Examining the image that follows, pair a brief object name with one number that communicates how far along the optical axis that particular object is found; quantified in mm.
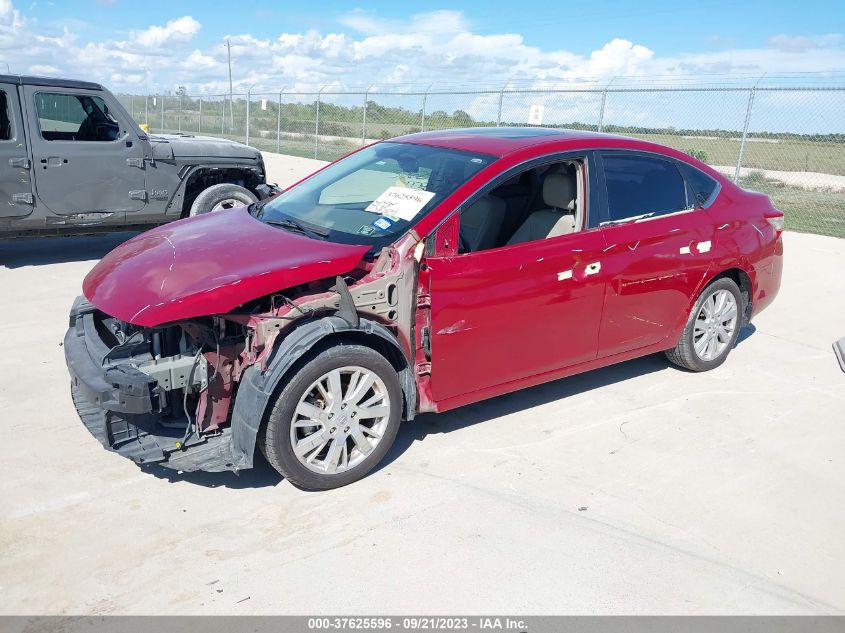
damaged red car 3420
